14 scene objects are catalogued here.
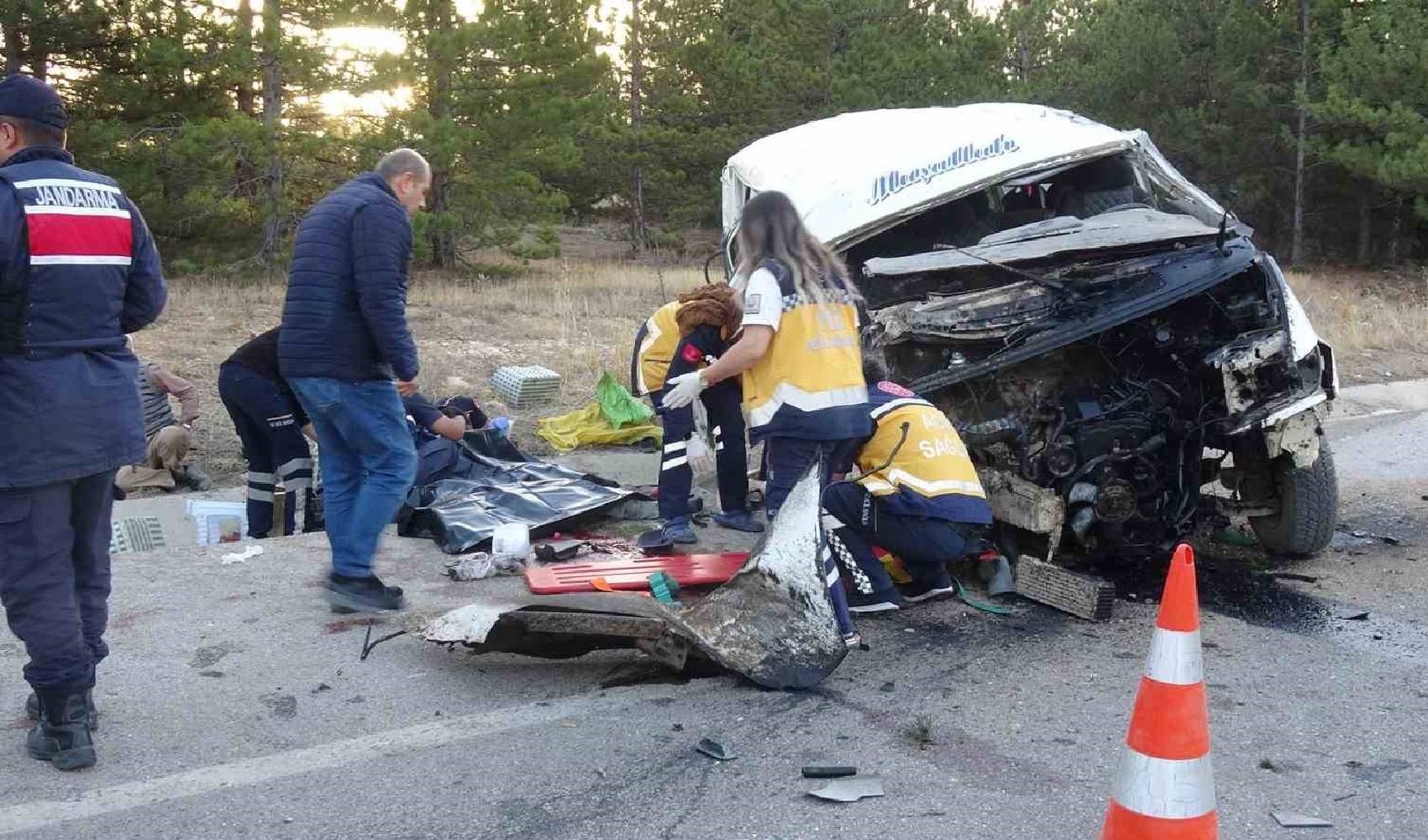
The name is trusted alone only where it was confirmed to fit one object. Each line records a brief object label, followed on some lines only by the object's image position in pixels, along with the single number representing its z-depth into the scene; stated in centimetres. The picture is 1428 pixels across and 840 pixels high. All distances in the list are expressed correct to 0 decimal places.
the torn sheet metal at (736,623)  411
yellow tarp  884
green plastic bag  895
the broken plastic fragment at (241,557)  554
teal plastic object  513
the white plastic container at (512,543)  571
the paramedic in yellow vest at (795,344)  476
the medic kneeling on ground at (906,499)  500
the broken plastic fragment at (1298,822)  327
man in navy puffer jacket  471
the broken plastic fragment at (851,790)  340
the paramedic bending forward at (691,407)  616
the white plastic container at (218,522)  703
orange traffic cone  284
